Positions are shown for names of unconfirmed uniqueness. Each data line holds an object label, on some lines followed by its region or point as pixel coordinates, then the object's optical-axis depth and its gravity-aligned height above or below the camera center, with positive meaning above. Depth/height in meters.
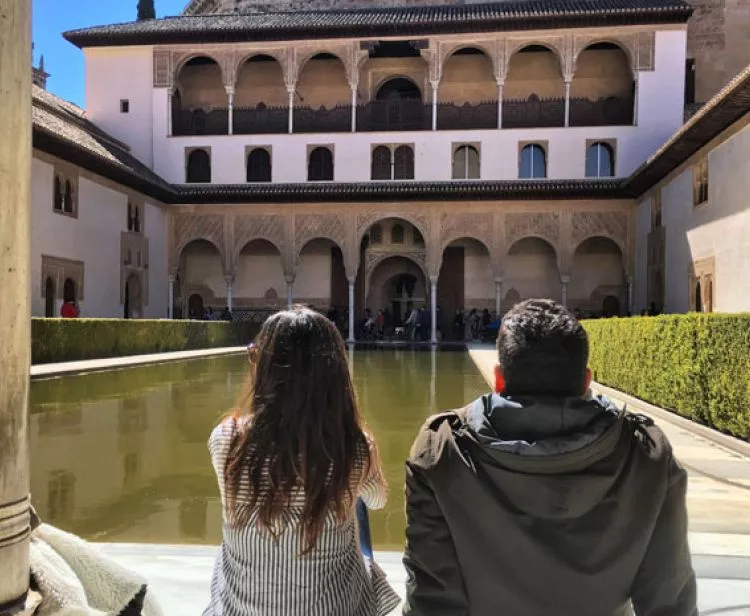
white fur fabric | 1.97 -0.78
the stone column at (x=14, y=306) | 1.93 +0.01
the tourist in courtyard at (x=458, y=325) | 27.97 -0.47
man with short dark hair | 1.52 -0.41
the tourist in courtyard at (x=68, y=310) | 19.86 +0.03
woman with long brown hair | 1.79 -0.41
